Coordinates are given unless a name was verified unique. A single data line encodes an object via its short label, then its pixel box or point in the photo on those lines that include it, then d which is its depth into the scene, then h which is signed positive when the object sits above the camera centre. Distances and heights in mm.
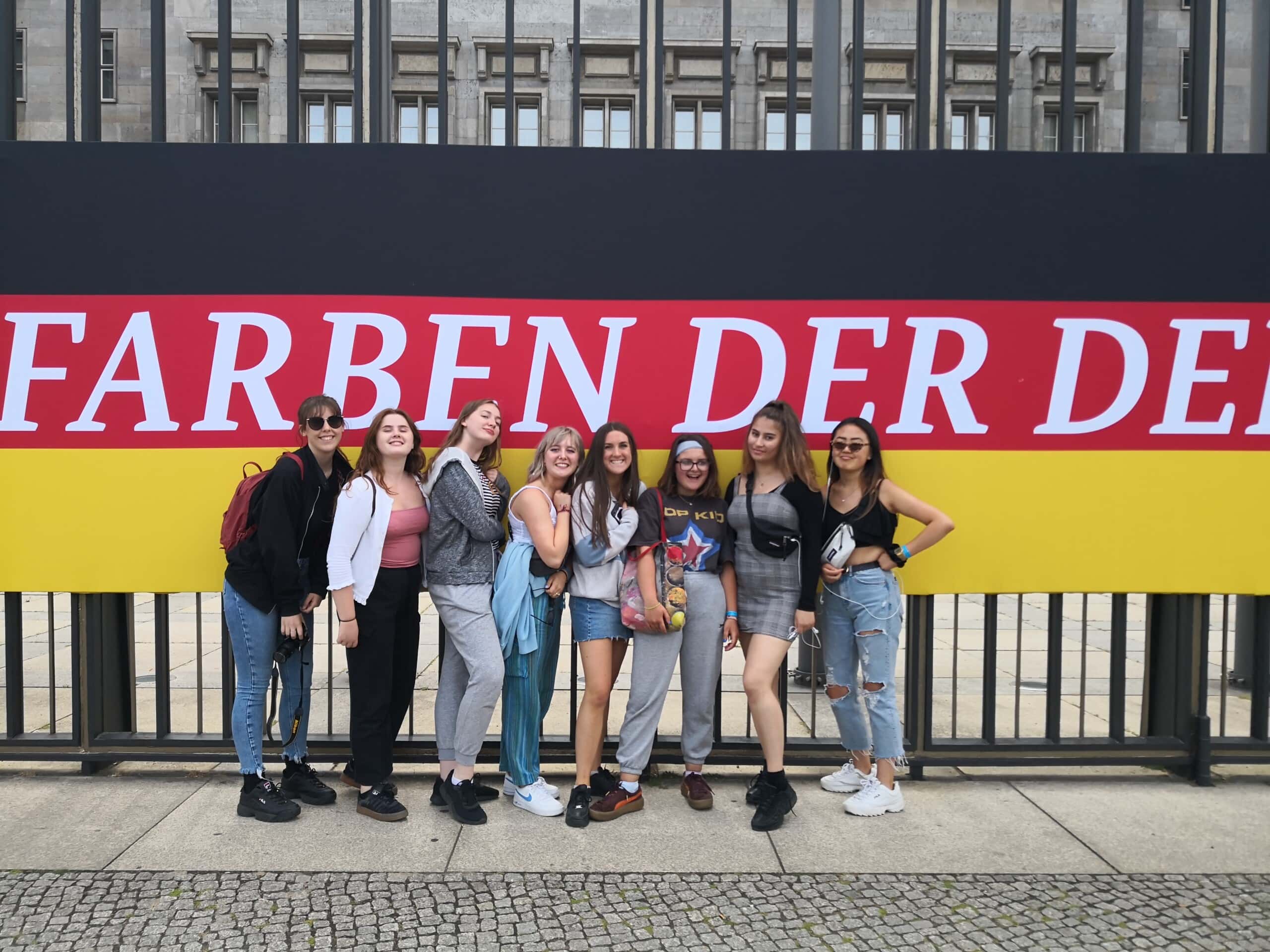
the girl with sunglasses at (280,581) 4121 -632
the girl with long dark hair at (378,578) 4098 -609
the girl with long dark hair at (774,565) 4297 -552
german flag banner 4695 +273
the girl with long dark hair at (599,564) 4301 -560
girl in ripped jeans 4379 -707
